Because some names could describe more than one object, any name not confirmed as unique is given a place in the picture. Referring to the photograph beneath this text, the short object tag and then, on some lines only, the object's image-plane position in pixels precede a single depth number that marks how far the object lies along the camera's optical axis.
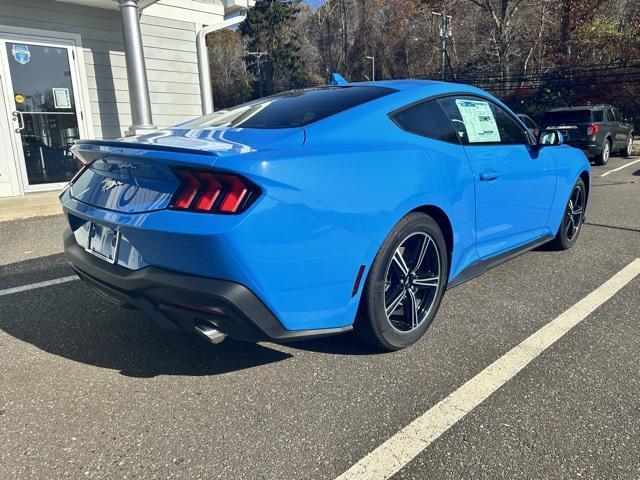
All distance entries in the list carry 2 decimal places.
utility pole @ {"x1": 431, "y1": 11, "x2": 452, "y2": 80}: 32.61
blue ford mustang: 2.00
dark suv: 12.91
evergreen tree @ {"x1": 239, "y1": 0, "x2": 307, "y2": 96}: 58.22
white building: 8.00
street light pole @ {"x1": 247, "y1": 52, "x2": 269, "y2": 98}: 58.04
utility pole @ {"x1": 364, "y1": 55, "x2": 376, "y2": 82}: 51.46
